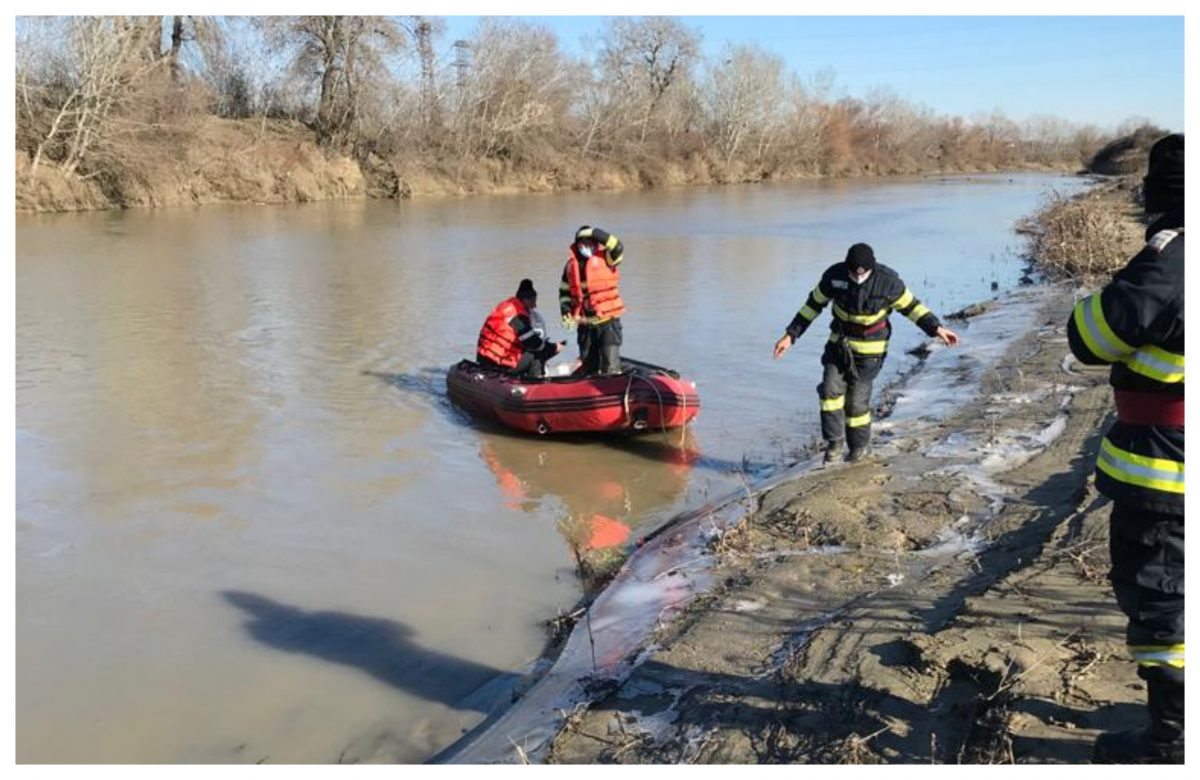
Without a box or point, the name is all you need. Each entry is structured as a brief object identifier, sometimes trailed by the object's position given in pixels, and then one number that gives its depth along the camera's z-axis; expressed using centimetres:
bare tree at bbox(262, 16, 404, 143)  3728
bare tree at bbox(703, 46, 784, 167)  5222
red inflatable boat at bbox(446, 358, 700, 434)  784
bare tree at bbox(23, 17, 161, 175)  2888
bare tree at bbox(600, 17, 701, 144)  5062
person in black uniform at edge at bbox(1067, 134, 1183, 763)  248
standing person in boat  817
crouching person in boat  855
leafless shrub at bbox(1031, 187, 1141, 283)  1509
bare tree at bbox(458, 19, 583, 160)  4131
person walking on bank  627
